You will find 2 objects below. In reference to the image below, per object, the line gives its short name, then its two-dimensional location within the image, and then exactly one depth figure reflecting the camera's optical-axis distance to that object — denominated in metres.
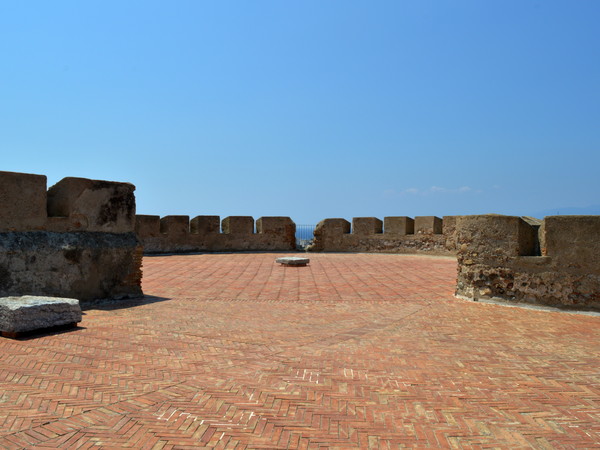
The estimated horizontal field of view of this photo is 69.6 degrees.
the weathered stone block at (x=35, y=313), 5.04
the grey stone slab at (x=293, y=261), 13.60
